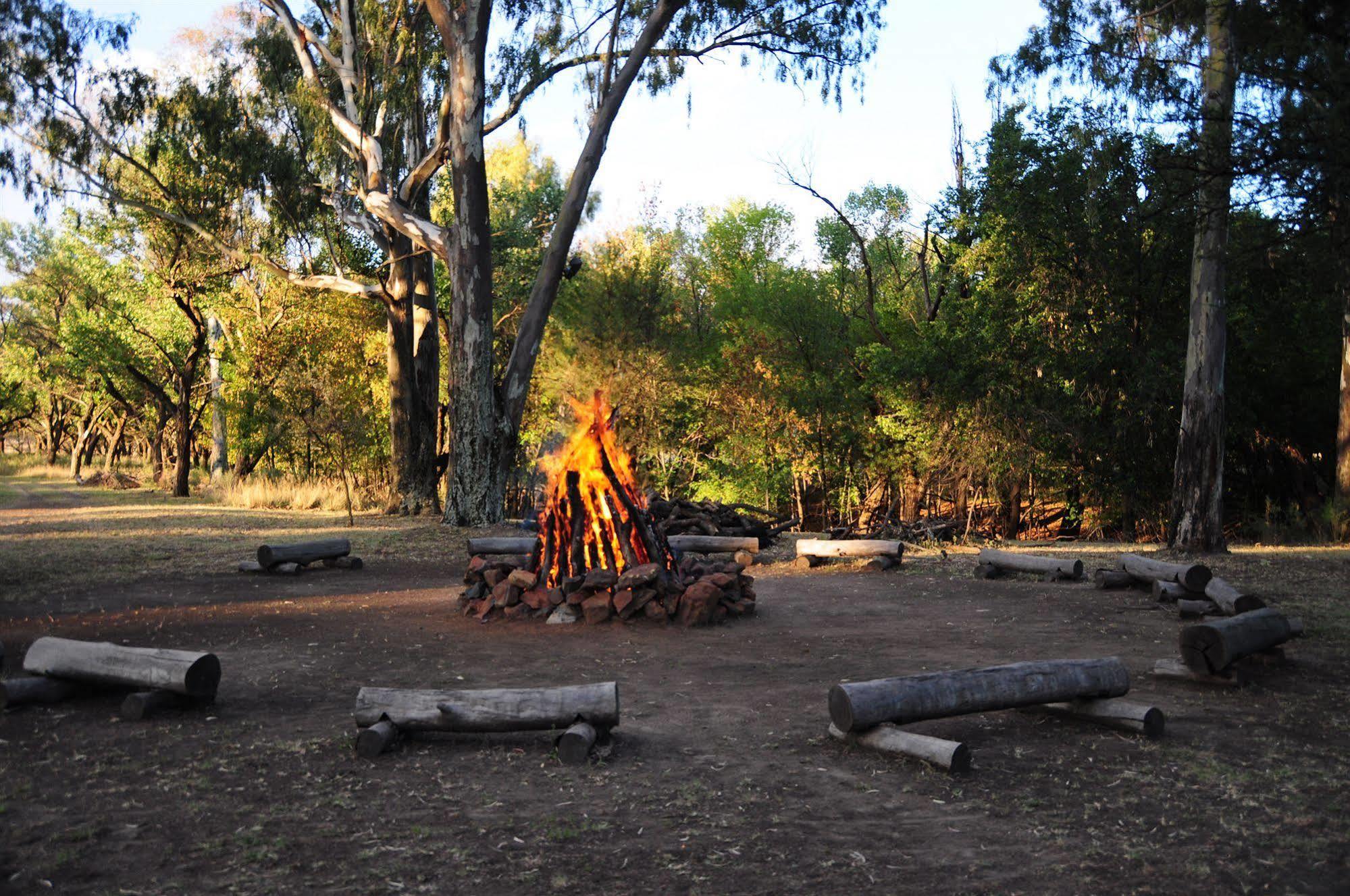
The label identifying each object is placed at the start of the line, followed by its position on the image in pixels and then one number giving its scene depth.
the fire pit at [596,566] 10.00
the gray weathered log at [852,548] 14.27
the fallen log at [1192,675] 7.24
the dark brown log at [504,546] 13.77
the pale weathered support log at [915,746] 5.35
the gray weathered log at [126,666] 6.34
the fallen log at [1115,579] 12.09
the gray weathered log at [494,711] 5.74
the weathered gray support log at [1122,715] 6.01
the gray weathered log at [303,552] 13.53
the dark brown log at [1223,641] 7.11
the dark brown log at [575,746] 5.55
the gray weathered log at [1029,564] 13.02
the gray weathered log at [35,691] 6.38
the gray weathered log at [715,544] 15.06
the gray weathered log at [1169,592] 10.74
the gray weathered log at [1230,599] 9.08
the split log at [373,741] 5.57
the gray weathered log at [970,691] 5.75
